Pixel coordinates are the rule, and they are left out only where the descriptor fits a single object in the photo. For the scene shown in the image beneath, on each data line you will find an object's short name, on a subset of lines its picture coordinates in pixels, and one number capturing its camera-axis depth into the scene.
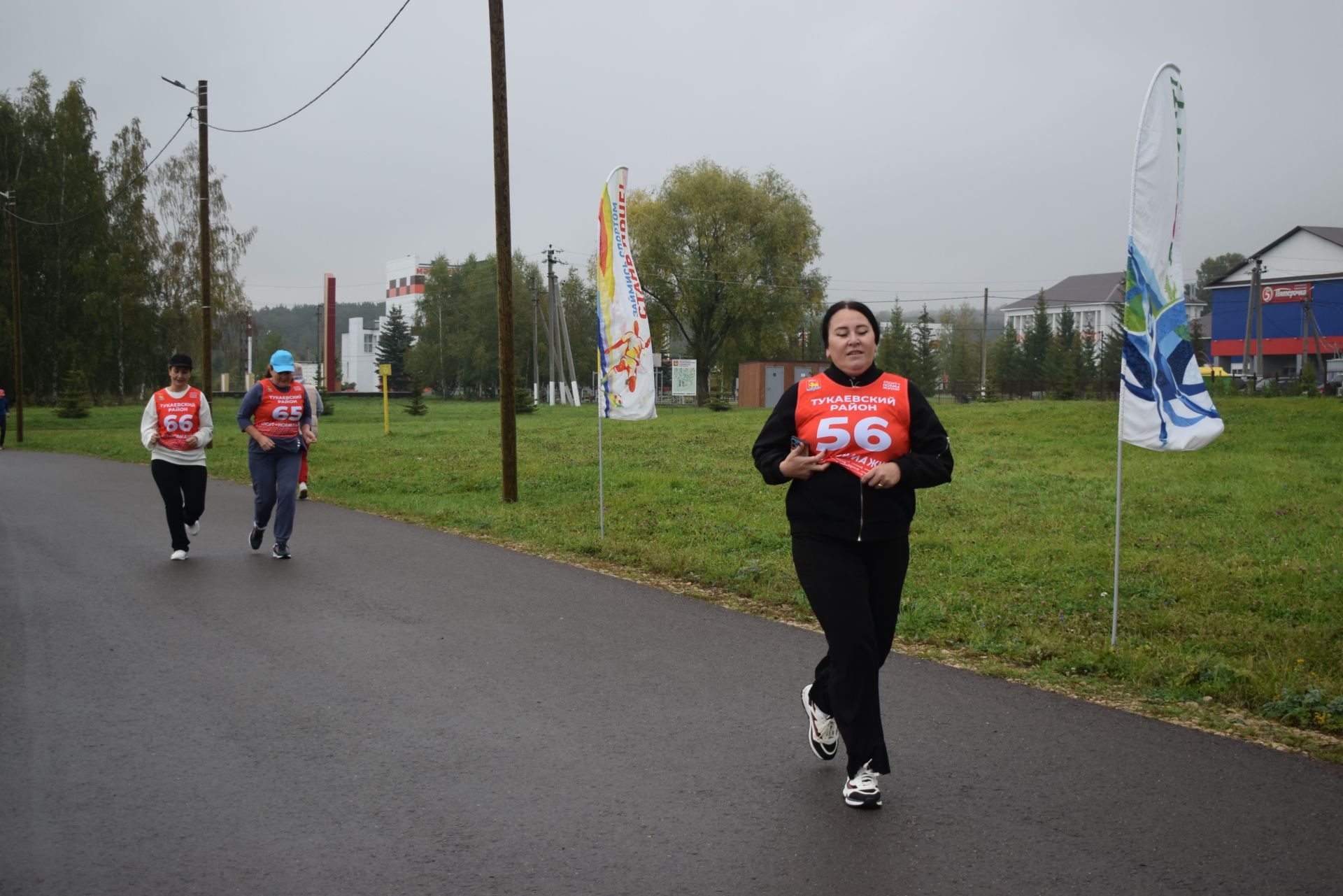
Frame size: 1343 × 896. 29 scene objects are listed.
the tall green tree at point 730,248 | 69.75
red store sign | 91.53
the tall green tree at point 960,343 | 115.44
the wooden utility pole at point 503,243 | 15.79
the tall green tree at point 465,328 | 109.06
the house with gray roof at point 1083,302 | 150.62
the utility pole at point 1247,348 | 48.97
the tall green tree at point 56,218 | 57.59
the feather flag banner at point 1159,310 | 7.19
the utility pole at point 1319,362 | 62.61
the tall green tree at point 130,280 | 60.12
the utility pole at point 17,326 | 35.84
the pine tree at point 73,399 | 47.53
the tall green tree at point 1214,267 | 169.60
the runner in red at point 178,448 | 10.92
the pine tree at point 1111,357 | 88.94
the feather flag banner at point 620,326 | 12.42
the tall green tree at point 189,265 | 62.41
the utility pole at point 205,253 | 29.25
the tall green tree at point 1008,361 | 100.21
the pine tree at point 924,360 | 93.94
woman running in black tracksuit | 4.51
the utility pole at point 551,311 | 65.75
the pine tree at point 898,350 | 92.19
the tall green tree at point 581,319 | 112.38
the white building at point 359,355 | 164.50
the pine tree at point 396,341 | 126.38
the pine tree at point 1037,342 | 99.56
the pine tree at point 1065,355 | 79.94
